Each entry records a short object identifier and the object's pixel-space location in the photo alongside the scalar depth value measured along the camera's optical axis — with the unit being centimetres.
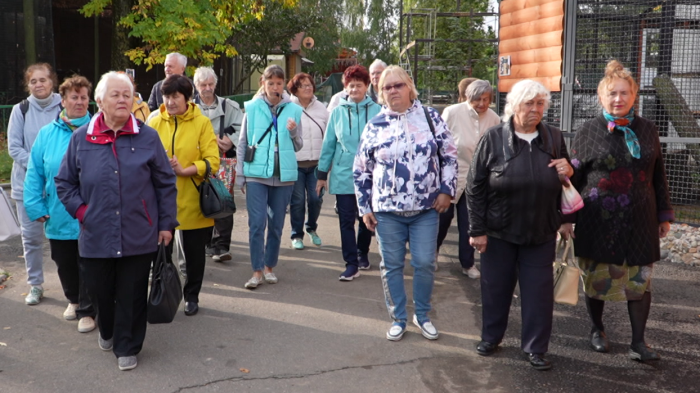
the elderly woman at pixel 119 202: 436
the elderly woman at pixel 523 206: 444
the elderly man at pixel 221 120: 683
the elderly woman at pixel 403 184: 490
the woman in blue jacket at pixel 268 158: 624
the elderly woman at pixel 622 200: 464
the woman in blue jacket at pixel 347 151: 676
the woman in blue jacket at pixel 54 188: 501
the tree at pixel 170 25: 1719
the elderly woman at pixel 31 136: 574
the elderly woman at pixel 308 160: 795
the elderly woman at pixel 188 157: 547
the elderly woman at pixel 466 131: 682
